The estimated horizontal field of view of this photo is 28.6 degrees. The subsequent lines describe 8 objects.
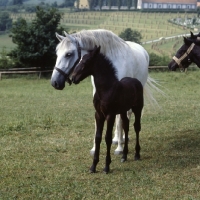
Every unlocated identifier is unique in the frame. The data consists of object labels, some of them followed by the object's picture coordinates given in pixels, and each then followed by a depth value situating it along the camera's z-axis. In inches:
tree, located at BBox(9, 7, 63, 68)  1157.7
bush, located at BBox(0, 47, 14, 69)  1221.7
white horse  249.0
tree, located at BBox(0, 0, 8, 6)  4882.9
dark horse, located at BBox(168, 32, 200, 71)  264.4
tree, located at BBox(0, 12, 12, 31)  2575.8
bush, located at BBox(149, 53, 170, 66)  1196.1
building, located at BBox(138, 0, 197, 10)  2909.7
